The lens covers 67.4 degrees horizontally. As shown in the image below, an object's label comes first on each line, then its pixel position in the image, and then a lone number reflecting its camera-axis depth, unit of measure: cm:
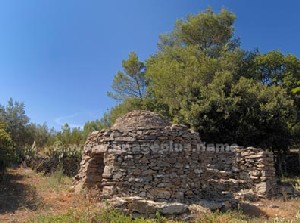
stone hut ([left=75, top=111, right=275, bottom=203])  539
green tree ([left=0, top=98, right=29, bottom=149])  1117
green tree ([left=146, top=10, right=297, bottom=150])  1034
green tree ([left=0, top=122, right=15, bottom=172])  682
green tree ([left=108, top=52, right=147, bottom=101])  1529
